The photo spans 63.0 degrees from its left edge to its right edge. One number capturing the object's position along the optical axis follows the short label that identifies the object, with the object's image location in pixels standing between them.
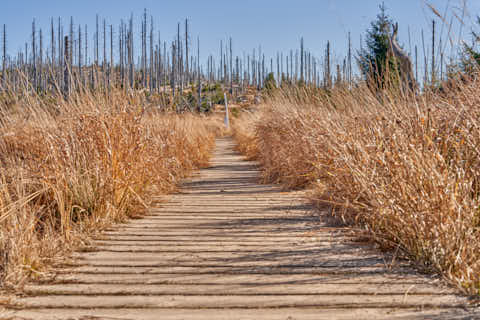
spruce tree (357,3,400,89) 18.11
